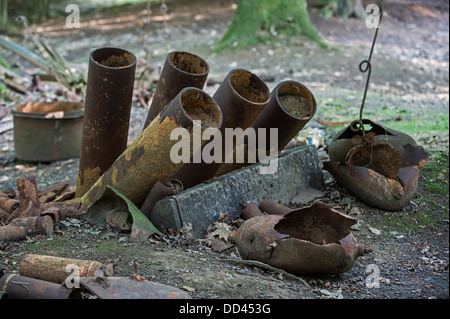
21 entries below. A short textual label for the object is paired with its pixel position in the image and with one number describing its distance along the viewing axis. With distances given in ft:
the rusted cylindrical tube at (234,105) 12.55
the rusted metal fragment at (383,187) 14.56
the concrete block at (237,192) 12.39
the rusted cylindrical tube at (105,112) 13.21
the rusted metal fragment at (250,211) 13.30
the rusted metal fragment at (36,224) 12.21
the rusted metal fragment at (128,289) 8.36
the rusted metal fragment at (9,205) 13.87
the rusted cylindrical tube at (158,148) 11.10
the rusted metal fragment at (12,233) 11.70
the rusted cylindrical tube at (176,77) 13.91
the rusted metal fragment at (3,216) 13.28
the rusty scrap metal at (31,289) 8.30
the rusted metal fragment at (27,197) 13.28
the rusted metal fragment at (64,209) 12.89
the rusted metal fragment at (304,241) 10.61
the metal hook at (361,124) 14.55
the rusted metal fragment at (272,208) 13.52
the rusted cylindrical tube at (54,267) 9.20
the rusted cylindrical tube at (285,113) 13.66
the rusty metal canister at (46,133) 22.34
